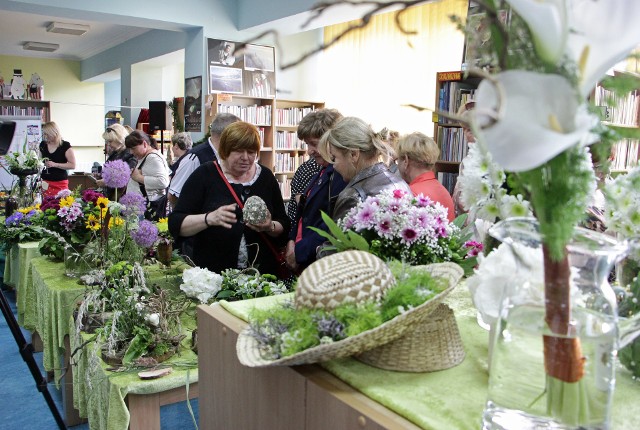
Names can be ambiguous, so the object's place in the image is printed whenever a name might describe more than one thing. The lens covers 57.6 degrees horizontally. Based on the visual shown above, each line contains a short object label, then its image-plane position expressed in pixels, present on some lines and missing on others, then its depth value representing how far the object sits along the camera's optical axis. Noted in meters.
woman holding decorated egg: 2.73
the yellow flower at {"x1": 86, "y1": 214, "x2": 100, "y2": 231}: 2.86
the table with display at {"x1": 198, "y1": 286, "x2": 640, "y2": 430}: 0.79
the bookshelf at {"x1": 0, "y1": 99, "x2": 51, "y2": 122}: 11.07
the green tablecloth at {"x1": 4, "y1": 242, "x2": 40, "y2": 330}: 3.49
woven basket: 0.84
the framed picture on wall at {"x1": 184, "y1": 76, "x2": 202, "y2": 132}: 7.30
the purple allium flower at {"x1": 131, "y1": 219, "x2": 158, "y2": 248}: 2.62
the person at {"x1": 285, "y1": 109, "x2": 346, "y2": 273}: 2.35
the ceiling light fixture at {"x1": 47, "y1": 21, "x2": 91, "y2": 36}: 9.83
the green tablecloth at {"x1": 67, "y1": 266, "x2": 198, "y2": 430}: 1.76
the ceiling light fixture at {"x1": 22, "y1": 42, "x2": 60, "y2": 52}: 11.86
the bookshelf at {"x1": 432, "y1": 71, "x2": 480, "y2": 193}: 5.32
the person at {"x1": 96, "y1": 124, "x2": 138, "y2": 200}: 6.12
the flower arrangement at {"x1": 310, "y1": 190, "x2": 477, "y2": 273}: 1.28
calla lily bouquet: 0.48
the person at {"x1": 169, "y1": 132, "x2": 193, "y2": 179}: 6.20
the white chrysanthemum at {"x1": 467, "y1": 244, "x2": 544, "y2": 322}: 0.66
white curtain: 6.36
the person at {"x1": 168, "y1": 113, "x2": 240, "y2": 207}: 3.74
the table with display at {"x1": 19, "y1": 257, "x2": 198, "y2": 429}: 1.77
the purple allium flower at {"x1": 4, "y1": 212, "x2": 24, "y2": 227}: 3.97
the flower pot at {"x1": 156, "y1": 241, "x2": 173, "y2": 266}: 2.87
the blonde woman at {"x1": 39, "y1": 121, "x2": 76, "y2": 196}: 6.84
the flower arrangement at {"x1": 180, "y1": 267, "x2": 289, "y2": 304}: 2.09
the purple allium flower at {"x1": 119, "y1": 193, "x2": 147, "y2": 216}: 2.76
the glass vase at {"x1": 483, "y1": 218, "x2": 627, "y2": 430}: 0.63
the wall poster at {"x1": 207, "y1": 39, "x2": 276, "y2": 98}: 7.20
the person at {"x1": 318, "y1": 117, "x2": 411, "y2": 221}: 2.12
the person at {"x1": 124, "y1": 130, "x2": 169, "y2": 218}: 5.29
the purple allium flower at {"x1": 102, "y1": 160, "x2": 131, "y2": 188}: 2.78
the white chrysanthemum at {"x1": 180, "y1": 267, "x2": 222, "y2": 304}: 2.14
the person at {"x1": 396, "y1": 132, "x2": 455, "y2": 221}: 3.10
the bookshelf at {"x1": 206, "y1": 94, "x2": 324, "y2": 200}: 7.53
